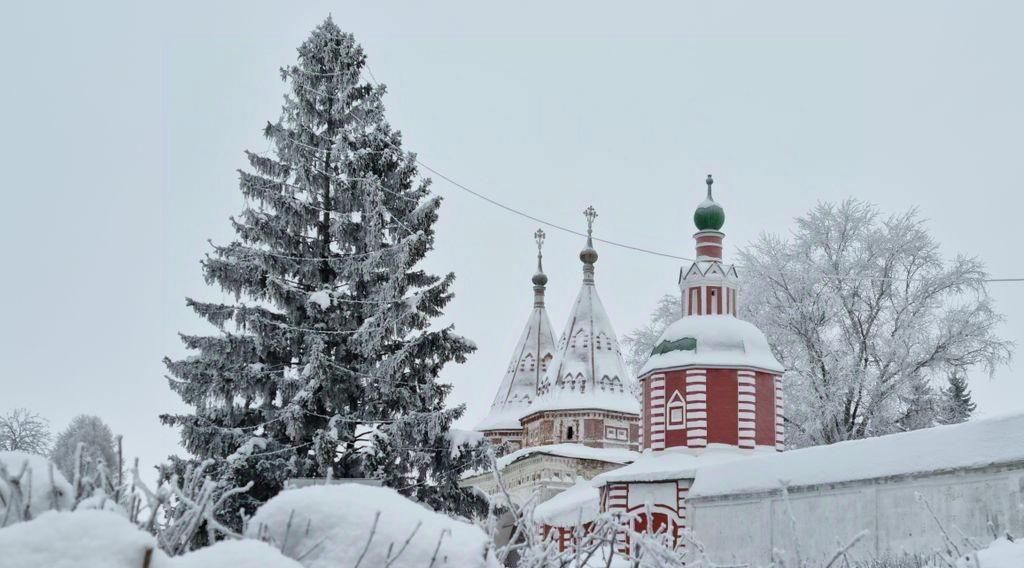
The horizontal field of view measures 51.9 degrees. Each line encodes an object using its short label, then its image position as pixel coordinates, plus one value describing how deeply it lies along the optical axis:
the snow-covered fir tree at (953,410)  27.81
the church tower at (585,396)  36.94
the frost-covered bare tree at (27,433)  30.75
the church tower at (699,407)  25.22
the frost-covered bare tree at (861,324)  26.77
